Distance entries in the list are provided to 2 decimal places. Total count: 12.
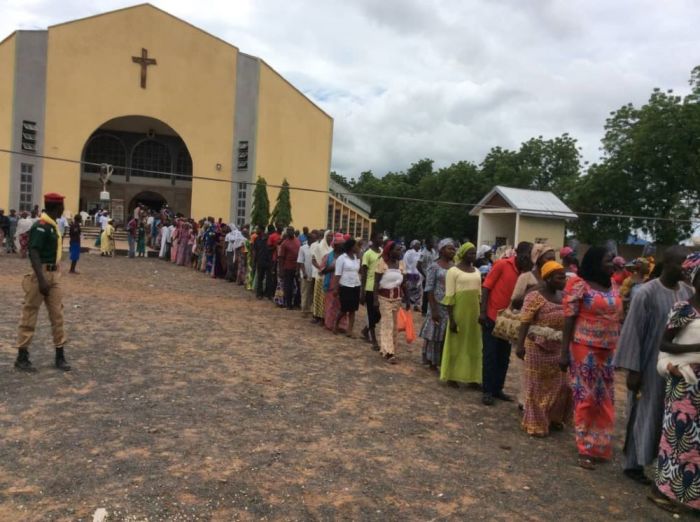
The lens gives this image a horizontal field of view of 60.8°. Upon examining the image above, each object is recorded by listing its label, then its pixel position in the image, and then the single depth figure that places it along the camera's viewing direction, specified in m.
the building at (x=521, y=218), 24.55
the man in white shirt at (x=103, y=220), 23.92
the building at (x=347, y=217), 36.09
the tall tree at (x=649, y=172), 27.08
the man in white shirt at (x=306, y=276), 10.52
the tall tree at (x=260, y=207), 28.59
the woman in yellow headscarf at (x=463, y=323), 6.18
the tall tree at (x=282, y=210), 29.15
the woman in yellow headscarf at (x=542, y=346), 4.91
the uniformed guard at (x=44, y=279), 5.58
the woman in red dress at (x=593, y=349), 4.33
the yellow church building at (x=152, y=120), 28.05
